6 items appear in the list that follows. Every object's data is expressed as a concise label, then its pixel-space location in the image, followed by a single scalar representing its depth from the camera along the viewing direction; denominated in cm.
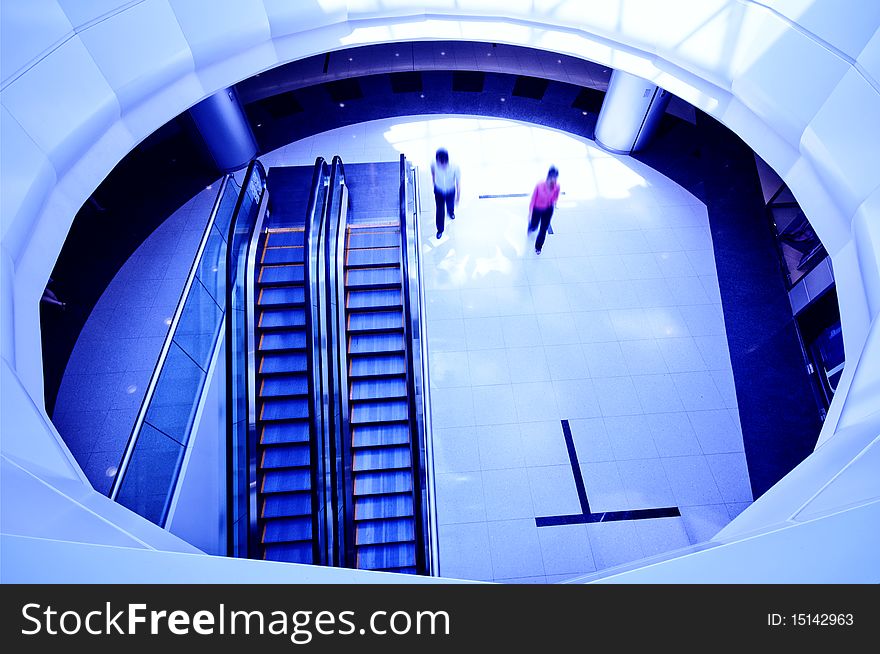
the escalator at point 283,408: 656
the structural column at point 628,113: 933
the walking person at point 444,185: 798
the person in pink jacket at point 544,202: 795
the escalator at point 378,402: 667
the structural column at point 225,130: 902
